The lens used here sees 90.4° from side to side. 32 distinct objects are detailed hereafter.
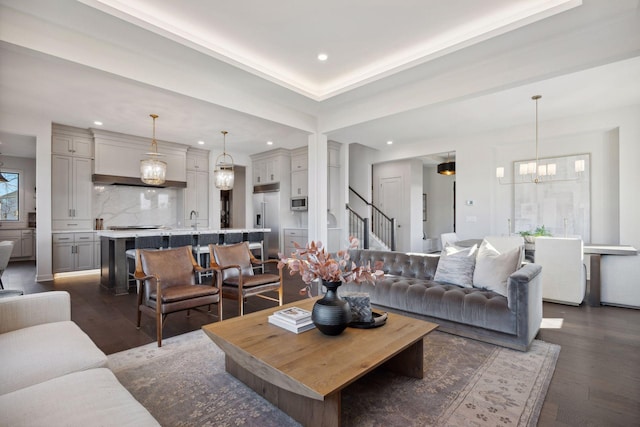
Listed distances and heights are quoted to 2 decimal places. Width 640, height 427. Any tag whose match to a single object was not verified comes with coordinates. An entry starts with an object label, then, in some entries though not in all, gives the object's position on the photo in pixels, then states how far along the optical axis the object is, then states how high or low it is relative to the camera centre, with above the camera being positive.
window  8.12 +0.43
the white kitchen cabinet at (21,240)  8.06 -0.68
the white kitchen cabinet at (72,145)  6.03 +1.34
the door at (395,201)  8.59 +0.33
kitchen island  4.68 -0.49
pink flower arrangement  1.93 -0.33
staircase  7.57 -0.41
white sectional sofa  1.12 -0.70
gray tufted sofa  2.59 -0.83
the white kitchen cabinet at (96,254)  6.33 -0.80
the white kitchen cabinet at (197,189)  7.86 +0.63
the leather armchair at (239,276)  3.47 -0.74
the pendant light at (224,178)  5.95 +0.67
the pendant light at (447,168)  7.75 +1.12
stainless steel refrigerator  8.22 +0.07
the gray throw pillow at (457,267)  3.20 -0.56
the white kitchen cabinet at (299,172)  7.84 +1.04
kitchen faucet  7.86 -0.09
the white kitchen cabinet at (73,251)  5.89 -0.72
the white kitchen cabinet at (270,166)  8.21 +1.27
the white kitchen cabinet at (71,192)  6.04 +0.43
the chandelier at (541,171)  5.01 +0.71
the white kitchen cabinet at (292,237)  7.73 -0.58
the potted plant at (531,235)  4.54 -0.32
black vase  1.93 -0.61
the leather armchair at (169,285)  2.88 -0.73
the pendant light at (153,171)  5.20 +0.70
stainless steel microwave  7.81 +0.25
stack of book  2.08 -0.72
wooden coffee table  1.51 -0.77
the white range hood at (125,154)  6.43 +1.29
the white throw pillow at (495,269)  2.93 -0.53
